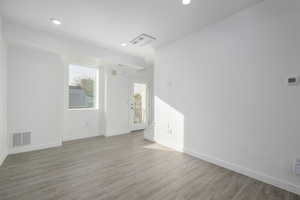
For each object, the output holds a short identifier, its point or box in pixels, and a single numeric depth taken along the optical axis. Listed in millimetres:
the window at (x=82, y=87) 4281
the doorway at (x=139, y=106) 5465
